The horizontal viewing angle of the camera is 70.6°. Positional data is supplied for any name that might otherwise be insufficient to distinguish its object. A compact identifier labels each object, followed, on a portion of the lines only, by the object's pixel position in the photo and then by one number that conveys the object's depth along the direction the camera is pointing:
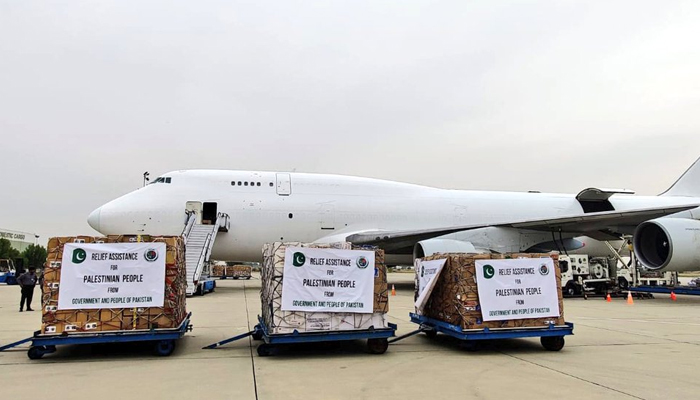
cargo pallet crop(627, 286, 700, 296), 15.61
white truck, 17.05
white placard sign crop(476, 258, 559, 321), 6.75
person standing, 12.38
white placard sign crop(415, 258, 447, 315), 7.14
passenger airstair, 15.52
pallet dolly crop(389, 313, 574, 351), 6.54
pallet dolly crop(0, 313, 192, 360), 6.02
